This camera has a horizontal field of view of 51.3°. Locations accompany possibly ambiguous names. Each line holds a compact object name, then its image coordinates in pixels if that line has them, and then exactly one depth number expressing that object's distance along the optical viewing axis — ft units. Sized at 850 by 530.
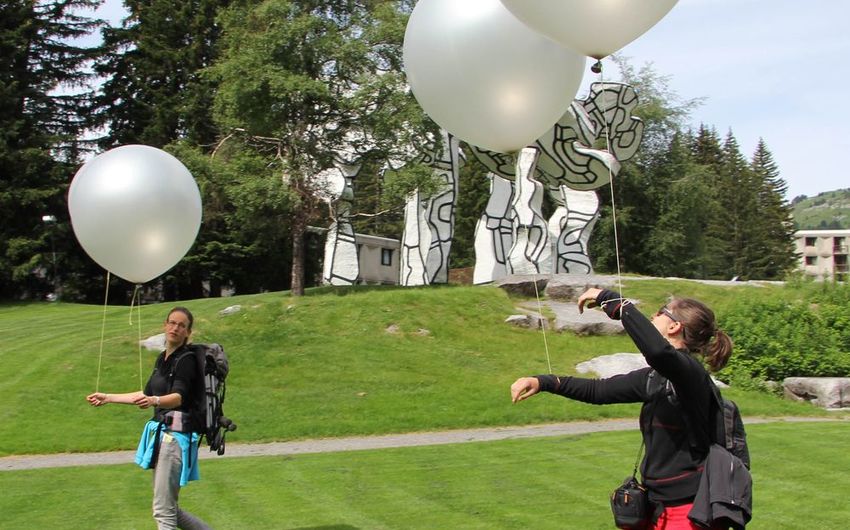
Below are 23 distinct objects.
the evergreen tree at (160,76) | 119.14
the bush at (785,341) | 52.24
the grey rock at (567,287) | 77.97
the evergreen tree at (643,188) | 161.07
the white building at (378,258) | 127.03
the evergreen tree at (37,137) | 108.47
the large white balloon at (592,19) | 15.40
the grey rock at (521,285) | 78.43
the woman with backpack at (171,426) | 18.88
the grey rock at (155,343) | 56.49
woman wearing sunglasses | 11.69
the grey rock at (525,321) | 67.82
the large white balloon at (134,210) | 24.26
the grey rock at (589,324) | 67.72
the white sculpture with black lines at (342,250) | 82.68
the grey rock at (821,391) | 47.91
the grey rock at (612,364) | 54.90
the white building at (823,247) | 366.16
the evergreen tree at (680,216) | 158.61
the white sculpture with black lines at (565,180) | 91.50
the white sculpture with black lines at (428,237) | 92.73
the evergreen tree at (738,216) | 187.21
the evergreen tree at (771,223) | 186.50
